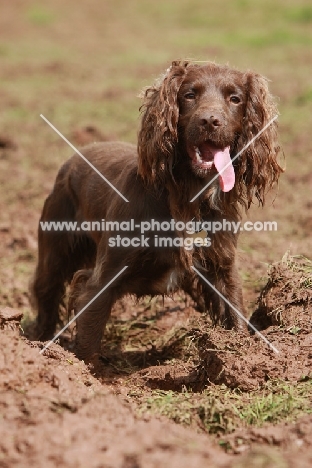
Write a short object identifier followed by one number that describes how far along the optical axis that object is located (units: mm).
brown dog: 8969
